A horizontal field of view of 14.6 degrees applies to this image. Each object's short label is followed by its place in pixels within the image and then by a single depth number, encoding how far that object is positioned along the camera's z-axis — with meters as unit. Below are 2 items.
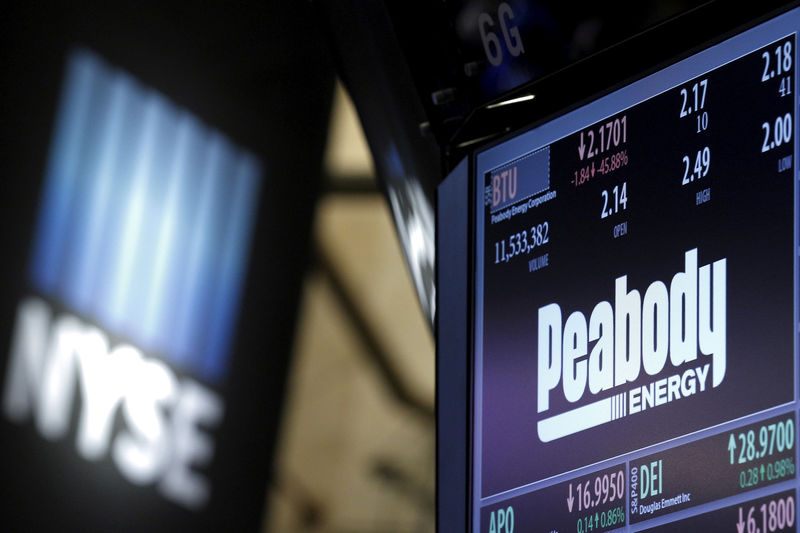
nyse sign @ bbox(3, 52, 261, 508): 4.32
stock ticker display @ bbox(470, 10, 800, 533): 2.03
